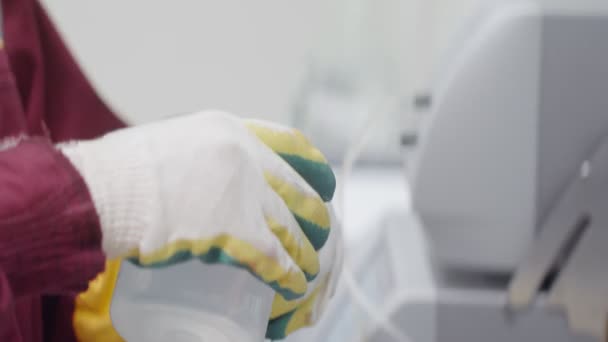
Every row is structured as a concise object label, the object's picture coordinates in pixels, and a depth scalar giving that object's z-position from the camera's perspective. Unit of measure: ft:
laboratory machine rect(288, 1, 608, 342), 4.07
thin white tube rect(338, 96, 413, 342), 4.51
